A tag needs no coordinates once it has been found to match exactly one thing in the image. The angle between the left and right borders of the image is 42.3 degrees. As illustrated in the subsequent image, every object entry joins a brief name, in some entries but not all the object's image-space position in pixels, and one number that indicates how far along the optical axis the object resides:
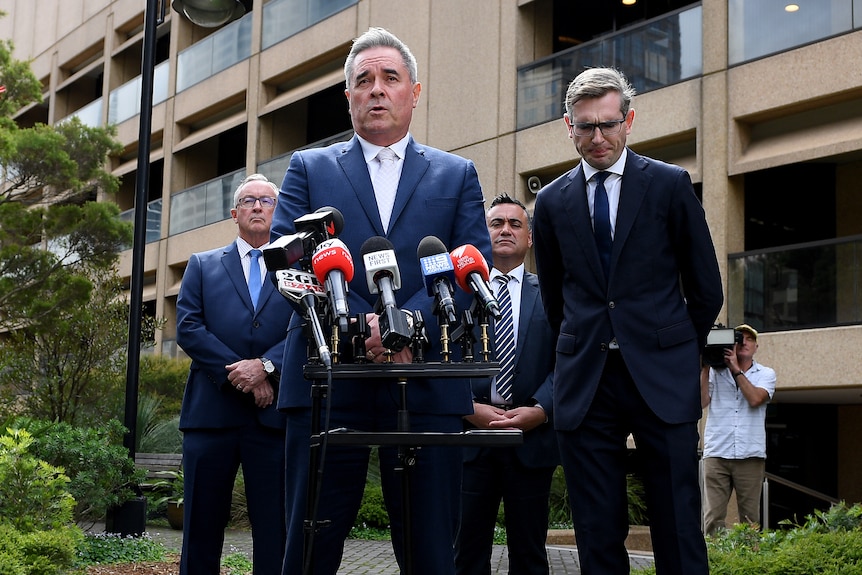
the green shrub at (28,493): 6.26
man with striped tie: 5.93
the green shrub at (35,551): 5.42
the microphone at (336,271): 3.29
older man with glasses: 5.92
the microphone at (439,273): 3.36
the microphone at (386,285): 3.26
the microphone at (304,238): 3.37
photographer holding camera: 10.87
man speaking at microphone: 3.91
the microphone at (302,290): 3.32
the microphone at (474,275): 3.35
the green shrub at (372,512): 14.66
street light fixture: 13.23
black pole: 11.37
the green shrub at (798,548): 6.43
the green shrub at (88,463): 9.94
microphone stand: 3.21
